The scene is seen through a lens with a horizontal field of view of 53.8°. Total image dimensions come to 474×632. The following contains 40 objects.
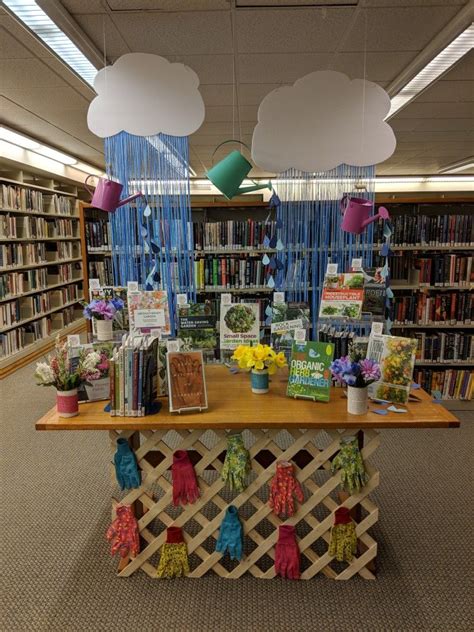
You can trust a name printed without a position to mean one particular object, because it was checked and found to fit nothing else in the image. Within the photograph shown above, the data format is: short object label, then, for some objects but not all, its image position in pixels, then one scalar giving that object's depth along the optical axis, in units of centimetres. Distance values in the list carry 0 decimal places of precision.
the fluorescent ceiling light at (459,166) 745
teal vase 203
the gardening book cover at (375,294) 243
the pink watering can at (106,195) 211
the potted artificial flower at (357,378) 181
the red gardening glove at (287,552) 196
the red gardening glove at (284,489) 191
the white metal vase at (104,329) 221
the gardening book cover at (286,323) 237
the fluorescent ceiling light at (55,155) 588
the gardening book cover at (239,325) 227
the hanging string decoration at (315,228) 252
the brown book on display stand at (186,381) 187
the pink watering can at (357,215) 218
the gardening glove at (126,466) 193
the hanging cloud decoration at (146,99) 226
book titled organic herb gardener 198
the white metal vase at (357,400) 183
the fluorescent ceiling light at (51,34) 231
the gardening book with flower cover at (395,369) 196
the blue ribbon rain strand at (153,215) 239
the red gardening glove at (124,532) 199
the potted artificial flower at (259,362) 200
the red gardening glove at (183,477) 193
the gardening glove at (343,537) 195
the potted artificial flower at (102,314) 219
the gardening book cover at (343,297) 234
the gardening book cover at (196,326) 225
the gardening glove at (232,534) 196
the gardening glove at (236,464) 190
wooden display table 179
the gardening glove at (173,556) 200
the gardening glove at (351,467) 188
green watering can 200
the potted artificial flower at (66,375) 187
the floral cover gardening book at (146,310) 226
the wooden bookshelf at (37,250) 525
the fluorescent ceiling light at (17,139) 489
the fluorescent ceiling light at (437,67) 275
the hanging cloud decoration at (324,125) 235
